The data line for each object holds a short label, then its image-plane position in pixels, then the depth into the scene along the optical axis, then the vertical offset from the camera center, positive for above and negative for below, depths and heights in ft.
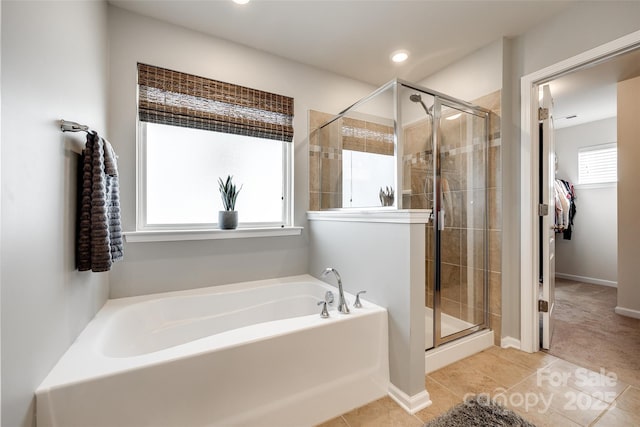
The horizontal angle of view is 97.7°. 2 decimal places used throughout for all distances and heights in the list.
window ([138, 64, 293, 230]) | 6.75 +1.69
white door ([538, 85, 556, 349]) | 6.88 -0.08
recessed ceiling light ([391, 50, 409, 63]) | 8.04 +4.60
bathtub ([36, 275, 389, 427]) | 3.41 -2.34
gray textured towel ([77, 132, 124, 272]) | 4.32 -0.02
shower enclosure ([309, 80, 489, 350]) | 6.28 +0.85
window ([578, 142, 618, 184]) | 12.61 +2.25
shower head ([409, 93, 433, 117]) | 6.39 +2.63
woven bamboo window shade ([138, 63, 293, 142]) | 6.62 +2.80
